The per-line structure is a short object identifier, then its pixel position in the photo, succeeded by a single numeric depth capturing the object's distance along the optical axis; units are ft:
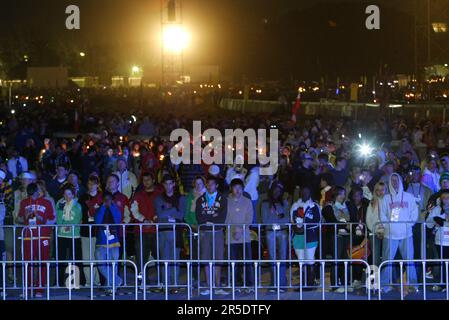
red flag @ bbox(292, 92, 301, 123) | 103.65
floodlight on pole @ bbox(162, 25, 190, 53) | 151.43
